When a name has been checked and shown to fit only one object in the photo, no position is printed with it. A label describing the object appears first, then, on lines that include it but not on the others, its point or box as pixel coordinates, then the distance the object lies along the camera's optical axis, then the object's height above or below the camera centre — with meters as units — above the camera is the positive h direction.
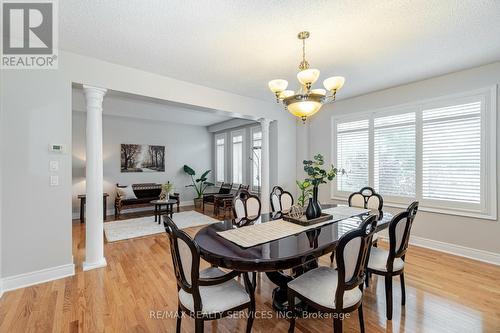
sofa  6.00 -0.89
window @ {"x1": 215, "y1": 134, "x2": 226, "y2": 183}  8.10 +0.31
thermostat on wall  2.76 +0.22
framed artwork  6.81 +0.25
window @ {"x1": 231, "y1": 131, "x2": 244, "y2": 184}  7.30 +0.34
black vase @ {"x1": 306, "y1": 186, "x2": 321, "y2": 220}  2.48 -0.48
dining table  1.52 -0.62
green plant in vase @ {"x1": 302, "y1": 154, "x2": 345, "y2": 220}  2.41 -0.15
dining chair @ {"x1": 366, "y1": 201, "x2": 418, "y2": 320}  2.00 -0.83
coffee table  5.43 -0.99
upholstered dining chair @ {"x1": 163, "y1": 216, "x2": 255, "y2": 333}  1.48 -0.93
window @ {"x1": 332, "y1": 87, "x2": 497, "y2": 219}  3.27 +0.20
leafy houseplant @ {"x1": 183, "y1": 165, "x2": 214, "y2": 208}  7.67 -0.65
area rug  4.50 -1.35
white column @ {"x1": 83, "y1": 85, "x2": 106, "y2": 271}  3.07 -0.22
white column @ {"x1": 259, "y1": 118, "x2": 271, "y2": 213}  5.10 -0.03
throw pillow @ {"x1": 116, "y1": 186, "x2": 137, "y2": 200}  6.15 -0.72
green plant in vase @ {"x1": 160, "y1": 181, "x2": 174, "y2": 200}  5.68 -0.58
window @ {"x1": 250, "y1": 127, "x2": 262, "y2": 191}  6.63 +0.29
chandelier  2.24 +0.77
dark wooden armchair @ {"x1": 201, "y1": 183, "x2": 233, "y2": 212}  6.61 -0.85
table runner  1.88 -0.61
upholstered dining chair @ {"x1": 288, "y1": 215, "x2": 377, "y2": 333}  1.50 -0.91
